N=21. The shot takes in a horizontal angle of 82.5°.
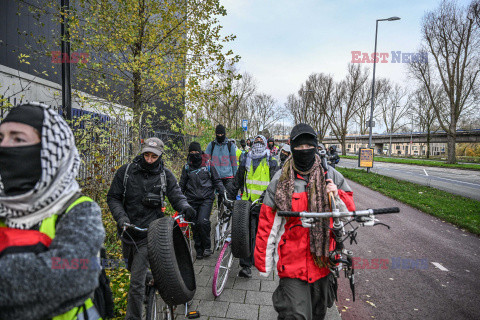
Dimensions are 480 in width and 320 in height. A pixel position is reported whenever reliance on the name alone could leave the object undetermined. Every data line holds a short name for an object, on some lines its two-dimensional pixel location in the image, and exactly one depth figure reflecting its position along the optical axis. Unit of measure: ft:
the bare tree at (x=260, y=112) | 152.15
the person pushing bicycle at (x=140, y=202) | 9.47
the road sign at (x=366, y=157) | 65.10
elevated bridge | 151.53
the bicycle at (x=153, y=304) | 8.57
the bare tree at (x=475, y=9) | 71.47
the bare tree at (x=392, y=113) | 195.11
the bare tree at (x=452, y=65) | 80.69
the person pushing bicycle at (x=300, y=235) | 7.49
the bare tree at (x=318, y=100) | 134.82
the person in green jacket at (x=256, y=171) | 15.94
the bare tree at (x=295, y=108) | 168.76
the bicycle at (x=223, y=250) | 12.35
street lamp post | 64.54
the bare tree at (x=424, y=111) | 140.52
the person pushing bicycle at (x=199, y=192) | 16.58
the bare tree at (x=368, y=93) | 135.85
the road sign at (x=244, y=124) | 55.72
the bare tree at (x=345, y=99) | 121.90
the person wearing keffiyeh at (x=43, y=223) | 3.34
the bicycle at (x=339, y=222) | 6.73
